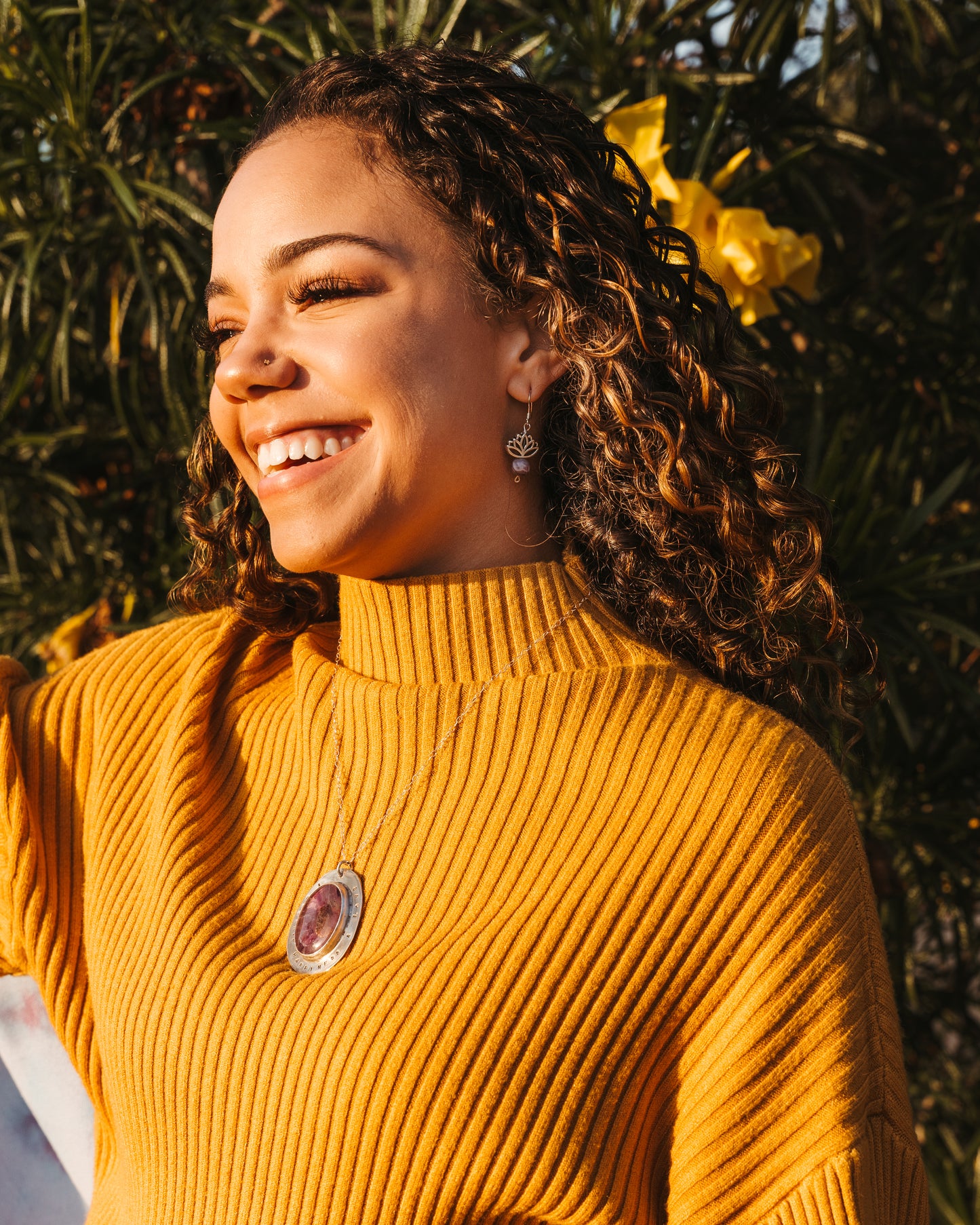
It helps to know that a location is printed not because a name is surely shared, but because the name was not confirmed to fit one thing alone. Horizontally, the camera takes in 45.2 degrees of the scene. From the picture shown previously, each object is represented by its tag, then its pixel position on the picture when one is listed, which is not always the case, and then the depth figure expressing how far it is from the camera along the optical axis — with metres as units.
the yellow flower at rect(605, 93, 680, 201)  1.50
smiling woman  0.90
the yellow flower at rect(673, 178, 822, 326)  1.54
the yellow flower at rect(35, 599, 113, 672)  1.82
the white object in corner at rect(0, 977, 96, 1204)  1.23
